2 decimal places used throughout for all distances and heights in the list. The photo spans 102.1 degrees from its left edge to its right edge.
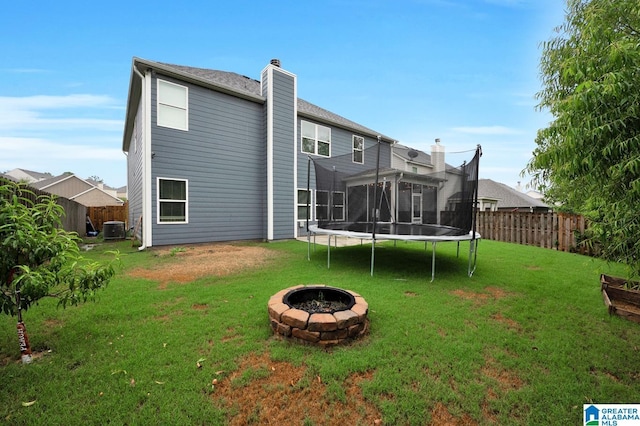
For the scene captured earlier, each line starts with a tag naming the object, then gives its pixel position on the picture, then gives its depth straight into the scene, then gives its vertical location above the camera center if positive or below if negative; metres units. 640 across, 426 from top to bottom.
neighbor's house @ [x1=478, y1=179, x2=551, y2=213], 21.75 +1.03
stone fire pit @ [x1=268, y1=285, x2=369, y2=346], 2.20 -0.99
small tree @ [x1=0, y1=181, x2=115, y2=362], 1.77 -0.38
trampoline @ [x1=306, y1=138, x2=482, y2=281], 4.68 +0.20
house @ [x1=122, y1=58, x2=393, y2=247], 7.13 +1.87
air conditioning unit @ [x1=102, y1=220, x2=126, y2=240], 9.38 -0.78
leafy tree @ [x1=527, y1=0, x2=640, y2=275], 1.36 +0.48
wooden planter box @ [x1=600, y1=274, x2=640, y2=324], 2.89 -1.09
